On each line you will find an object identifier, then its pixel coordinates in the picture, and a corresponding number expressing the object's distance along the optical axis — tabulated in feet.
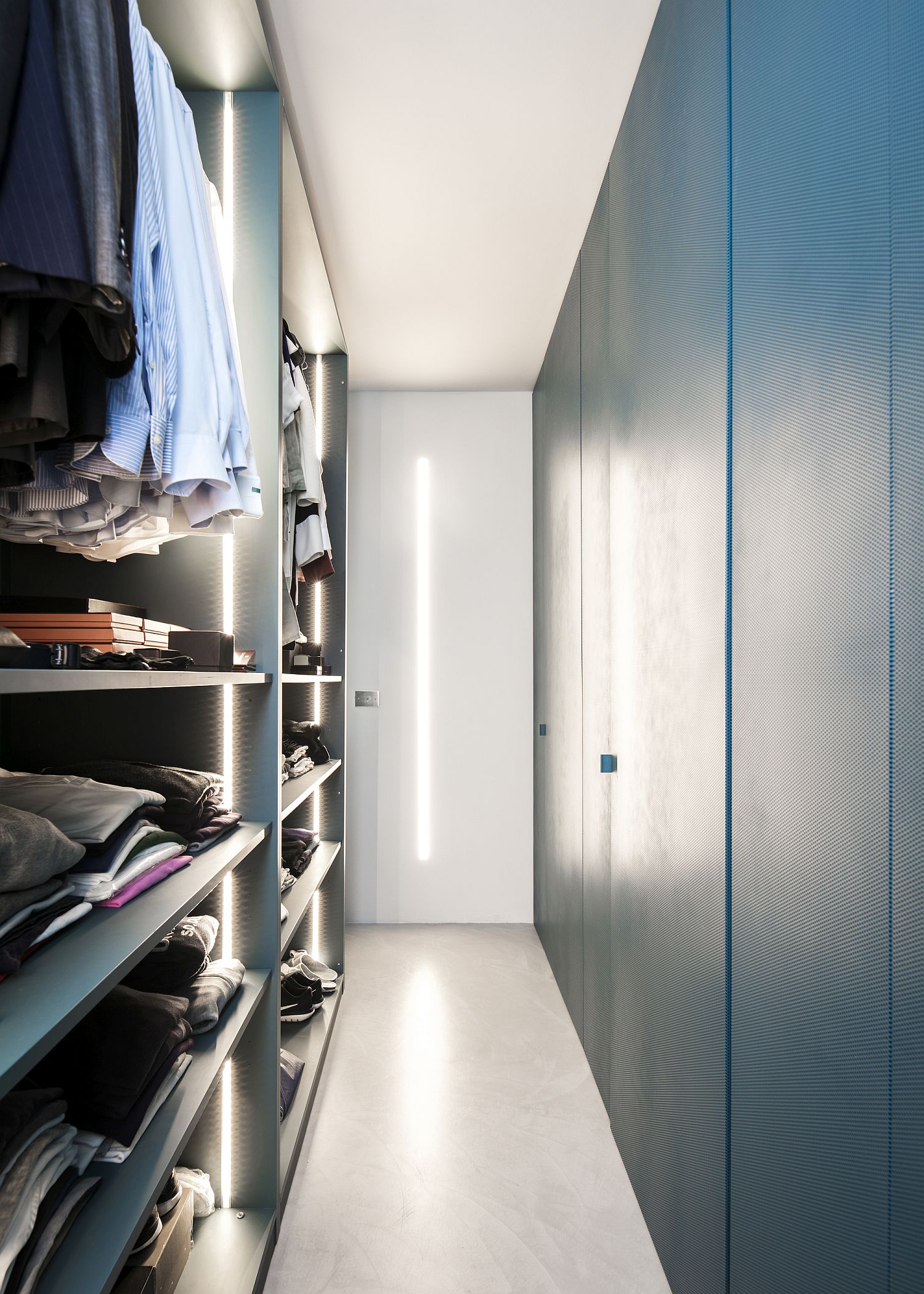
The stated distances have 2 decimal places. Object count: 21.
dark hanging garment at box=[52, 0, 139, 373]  2.75
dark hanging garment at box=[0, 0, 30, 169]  2.55
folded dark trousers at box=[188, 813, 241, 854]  4.93
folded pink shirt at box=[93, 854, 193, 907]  3.91
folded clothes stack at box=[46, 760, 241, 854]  4.95
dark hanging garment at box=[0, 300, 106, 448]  2.68
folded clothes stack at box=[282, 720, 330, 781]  8.95
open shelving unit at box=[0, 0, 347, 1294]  5.54
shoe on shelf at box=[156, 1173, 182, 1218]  4.59
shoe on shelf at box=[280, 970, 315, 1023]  8.82
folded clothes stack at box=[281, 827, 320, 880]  8.56
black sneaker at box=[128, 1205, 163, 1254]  4.23
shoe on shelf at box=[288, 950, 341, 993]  9.79
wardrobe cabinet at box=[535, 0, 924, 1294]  2.70
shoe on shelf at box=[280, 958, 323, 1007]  9.12
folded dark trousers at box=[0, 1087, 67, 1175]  3.26
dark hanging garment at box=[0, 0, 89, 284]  2.56
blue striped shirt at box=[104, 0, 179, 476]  3.47
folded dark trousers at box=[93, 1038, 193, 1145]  3.82
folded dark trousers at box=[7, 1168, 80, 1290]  3.10
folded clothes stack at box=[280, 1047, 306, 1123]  6.88
